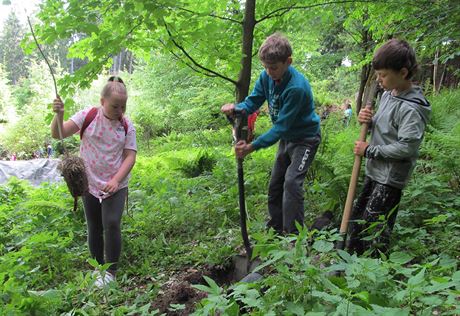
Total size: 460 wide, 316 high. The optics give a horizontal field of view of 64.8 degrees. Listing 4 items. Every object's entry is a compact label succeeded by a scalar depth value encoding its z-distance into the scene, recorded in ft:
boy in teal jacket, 10.18
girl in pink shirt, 11.02
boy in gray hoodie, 8.43
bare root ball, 10.44
